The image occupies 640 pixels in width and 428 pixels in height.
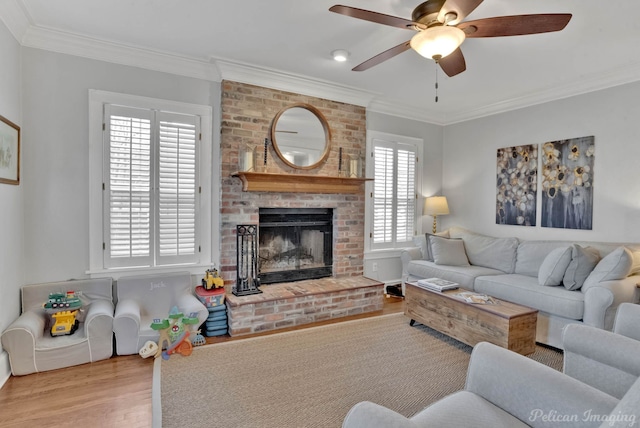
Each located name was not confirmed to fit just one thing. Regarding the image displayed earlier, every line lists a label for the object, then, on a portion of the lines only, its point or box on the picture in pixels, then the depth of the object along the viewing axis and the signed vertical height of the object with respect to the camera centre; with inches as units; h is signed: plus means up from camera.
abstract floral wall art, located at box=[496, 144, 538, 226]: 170.9 +12.7
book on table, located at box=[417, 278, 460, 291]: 132.0 -30.2
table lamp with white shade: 201.2 +1.2
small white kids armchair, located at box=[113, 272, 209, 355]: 113.5 -37.0
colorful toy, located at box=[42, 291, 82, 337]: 107.8 -35.0
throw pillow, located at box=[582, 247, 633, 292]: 115.0 -19.3
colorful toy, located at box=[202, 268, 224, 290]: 137.2 -30.8
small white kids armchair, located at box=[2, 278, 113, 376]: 99.2 -40.3
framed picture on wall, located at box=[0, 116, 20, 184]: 97.6 +15.0
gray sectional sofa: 113.3 -26.6
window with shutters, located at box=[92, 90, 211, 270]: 127.8 +6.5
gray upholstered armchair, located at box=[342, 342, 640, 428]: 48.1 -30.4
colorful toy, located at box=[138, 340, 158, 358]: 111.7 -48.0
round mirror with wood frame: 158.2 +33.6
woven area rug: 84.1 -50.7
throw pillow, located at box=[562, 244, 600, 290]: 124.3 -21.0
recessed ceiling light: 125.9 +57.3
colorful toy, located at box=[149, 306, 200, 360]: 114.1 -44.4
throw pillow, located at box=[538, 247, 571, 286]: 127.7 -21.5
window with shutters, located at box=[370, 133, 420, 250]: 191.0 +9.4
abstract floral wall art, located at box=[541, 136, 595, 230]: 150.6 +12.5
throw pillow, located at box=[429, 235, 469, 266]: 171.3 -22.1
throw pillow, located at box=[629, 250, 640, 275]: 123.3 -18.8
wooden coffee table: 107.4 -38.3
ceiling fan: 75.4 +43.5
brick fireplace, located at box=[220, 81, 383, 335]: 139.3 -0.9
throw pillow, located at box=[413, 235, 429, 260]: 184.7 -19.7
